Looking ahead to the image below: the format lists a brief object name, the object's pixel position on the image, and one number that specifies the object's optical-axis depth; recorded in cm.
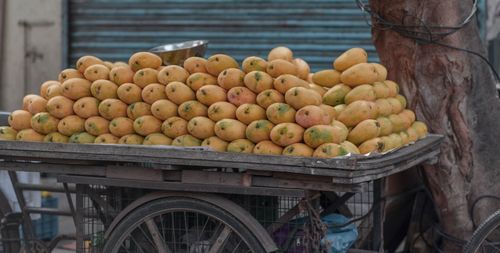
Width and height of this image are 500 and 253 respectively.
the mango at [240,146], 392
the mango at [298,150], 379
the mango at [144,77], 427
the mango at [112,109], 421
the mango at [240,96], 406
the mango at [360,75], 426
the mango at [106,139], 418
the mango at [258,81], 405
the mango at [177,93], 413
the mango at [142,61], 438
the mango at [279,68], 414
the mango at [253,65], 418
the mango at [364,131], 399
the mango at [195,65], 431
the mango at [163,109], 412
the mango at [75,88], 433
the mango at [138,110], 420
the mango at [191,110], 409
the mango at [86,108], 427
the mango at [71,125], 427
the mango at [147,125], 413
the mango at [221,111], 401
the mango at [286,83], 400
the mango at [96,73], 440
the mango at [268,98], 398
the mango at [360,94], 416
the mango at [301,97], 388
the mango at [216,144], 397
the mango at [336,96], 424
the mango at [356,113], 404
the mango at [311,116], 382
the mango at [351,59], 436
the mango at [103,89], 428
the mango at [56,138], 429
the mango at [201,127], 401
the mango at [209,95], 408
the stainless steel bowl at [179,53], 479
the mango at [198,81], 418
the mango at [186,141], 402
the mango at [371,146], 394
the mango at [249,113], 397
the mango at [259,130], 390
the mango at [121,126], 419
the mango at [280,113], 389
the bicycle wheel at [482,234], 429
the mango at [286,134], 382
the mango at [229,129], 393
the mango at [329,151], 373
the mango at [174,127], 408
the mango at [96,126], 423
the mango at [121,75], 432
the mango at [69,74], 451
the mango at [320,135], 377
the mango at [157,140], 409
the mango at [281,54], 454
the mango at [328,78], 439
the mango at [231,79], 413
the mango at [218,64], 425
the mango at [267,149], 386
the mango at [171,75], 423
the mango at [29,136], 435
